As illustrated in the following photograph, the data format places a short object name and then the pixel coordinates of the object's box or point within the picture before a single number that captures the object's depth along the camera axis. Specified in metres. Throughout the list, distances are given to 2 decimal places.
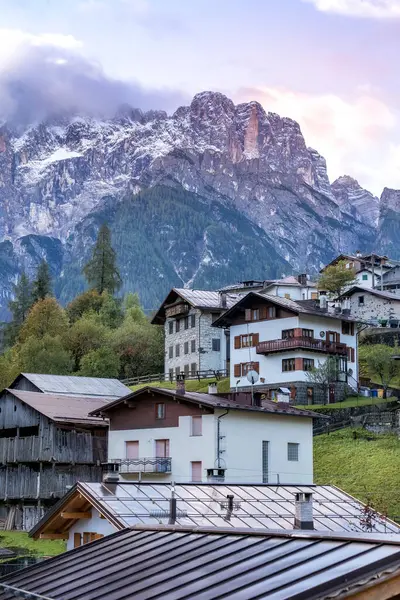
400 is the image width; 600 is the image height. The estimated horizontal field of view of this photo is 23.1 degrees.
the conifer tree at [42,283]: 135.12
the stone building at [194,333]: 92.91
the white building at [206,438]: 48.88
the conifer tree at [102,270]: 135.38
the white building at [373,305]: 101.60
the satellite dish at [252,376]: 66.18
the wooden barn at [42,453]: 59.31
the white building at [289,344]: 74.50
